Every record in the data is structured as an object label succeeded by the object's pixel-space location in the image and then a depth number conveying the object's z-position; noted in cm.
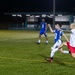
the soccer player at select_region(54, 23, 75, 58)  1196
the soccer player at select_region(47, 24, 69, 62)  1426
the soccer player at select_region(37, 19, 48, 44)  2570
